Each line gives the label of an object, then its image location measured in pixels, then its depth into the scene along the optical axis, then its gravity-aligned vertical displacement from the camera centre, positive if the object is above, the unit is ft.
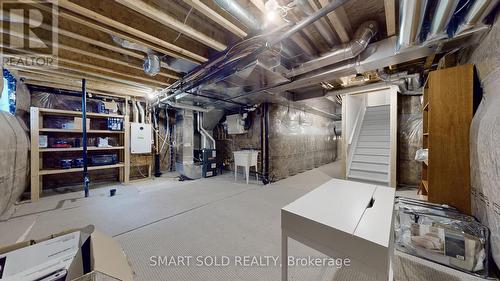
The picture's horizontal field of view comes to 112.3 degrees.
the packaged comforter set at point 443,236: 4.44 -2.83
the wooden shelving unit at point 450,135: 6.09 +0.21
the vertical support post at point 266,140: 15.00 -0.04
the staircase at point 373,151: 12.39 -0.88
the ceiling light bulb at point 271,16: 5.03 +3.80
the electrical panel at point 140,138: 15.21 +0.11
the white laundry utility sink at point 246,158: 14.60 -1.70
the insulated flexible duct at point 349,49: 6.45 +3.75
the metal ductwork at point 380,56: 6.20 +3.41
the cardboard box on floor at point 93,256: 2.21 -1.76
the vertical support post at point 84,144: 11.28 -0.35
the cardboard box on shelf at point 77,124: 12.66 +1.14
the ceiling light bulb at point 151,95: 14.58 +4.00
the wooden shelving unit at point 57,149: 10.56 -0.46
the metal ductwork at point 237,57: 4.95 +3.55
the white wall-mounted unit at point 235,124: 17.30 +1.60
